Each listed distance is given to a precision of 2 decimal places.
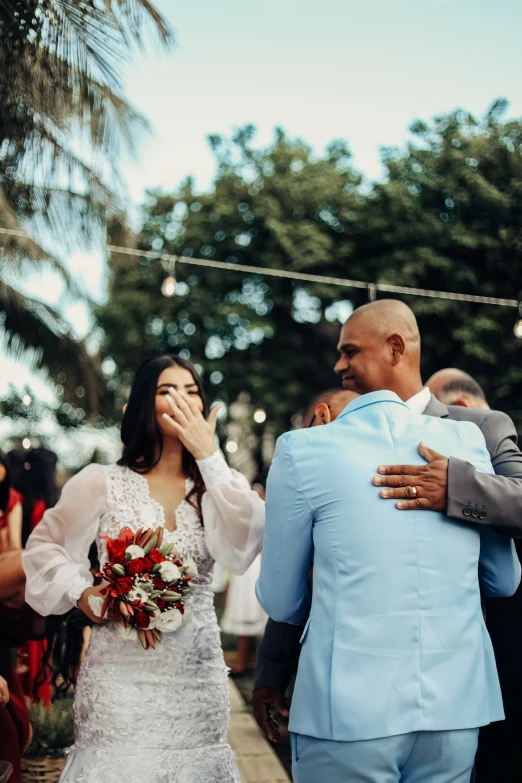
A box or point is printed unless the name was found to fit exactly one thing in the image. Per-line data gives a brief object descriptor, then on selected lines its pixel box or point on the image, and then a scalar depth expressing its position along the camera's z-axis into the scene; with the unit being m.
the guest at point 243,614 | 9.81
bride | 3.06
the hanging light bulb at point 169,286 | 10.98
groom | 2.11
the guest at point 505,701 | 3.30
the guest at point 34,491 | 6.75
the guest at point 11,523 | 6.35
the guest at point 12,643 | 3.73
